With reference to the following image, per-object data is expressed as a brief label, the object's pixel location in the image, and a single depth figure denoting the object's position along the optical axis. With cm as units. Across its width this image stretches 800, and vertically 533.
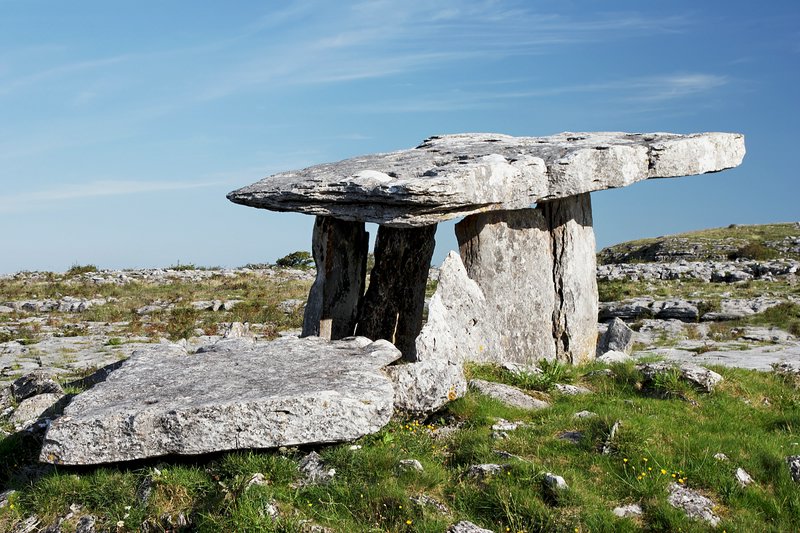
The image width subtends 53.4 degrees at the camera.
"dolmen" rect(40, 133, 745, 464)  873
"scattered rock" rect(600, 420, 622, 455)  900
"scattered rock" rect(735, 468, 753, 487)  857
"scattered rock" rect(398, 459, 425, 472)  845
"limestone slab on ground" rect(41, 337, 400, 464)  861
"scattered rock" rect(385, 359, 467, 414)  993
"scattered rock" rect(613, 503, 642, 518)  792
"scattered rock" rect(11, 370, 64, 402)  1334
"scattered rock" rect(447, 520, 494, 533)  754
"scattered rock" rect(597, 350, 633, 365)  1442
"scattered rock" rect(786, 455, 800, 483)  882
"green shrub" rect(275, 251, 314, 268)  4800
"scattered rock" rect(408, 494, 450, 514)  793
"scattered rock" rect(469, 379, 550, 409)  1076
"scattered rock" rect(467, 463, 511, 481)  838
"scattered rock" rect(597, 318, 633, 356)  1805
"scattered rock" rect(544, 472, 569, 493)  803
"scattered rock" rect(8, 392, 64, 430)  1194
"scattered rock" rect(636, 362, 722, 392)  1153
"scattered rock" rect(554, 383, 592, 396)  1148
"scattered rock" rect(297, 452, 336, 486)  835
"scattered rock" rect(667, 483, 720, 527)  793
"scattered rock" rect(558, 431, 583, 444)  940
